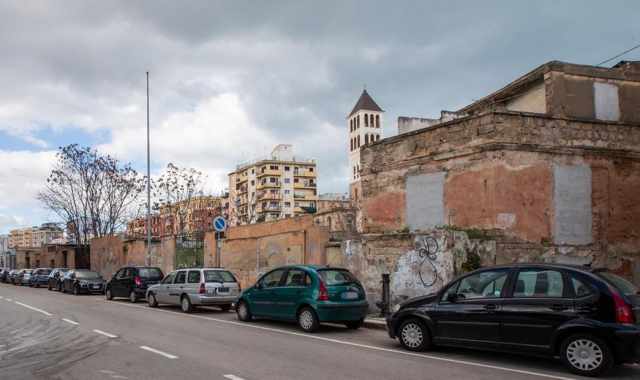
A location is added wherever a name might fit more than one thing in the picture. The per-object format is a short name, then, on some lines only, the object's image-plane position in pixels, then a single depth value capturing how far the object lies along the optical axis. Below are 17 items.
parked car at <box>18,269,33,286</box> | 42.00
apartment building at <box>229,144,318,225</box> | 109.38
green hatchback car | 12.69
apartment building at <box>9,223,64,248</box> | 182.71
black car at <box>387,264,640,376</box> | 7.95
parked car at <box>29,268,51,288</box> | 39.44
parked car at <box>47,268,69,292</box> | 32.71
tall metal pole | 30.25
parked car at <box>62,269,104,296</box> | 29.18
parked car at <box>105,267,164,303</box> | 22.41
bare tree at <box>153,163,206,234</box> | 45.53
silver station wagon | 17.53
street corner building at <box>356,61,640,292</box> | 15.48
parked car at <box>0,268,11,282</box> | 50.22
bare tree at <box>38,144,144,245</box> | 43.00
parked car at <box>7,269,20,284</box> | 46.38
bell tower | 109.00
